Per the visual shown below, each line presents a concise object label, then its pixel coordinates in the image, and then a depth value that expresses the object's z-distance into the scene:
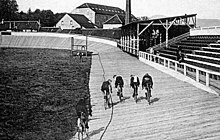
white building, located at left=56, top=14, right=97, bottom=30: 85.27
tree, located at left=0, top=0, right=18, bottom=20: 88.23
